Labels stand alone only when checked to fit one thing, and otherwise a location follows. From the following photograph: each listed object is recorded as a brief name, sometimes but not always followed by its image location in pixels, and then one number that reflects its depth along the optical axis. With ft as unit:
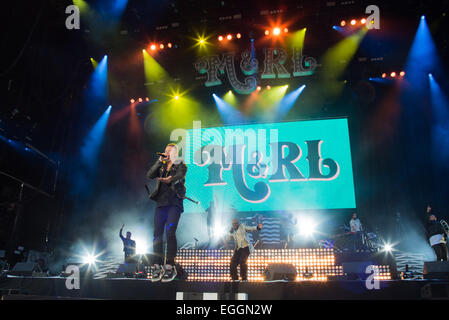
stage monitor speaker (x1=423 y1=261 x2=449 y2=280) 17.95
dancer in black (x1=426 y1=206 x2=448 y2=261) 26.20
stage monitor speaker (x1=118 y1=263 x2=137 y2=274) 23.84
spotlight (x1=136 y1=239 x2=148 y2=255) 41.84
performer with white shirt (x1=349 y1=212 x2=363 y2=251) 33.96
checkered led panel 24.97
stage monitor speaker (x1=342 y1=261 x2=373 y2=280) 22.56
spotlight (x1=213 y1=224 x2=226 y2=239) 38.65
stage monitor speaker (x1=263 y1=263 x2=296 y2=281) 18.90
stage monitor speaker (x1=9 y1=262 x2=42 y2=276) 20.31
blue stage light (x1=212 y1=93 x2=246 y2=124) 43.65
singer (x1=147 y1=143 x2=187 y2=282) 15.47
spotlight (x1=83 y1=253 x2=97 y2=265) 40.11
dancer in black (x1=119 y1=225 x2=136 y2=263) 33.29
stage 13.29
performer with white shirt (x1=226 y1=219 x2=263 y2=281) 21.63
